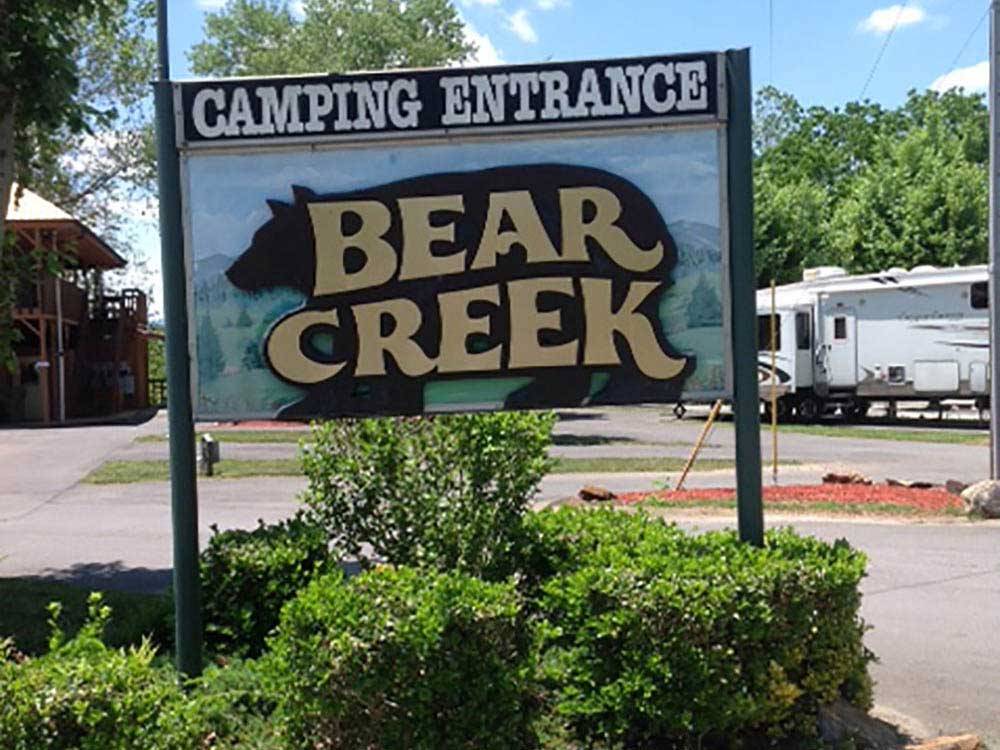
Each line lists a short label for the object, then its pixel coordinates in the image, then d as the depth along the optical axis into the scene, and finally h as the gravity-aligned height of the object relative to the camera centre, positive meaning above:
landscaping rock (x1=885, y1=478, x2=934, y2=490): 15.94 -1.97
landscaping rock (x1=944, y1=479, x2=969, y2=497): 15.06 -1.91
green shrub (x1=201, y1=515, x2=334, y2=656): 5.73 -1.15
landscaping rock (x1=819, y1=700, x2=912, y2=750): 5.02 -1.71
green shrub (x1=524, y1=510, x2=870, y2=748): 4.55 -1.20
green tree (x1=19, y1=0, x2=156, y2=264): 38.16 +7.45
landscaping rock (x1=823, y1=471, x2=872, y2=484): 16.42 -1.92
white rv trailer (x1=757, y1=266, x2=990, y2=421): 27.03 +0.10
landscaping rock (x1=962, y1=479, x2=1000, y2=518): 13.12 -1.80
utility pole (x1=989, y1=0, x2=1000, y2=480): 13.77 +1.15
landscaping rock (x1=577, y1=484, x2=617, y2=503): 14.16 -1.80
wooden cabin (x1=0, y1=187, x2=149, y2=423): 33.19 +0.62
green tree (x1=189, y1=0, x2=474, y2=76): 31.56 +9.25
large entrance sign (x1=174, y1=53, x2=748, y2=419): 5.41 +0.45
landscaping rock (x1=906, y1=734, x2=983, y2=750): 5.13 -1.80
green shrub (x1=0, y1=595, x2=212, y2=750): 3.56 -1.09
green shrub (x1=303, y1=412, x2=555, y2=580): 6.02 -0.70
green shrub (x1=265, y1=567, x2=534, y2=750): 4.14 -1.16
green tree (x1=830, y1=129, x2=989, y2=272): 39.53 +4.54
